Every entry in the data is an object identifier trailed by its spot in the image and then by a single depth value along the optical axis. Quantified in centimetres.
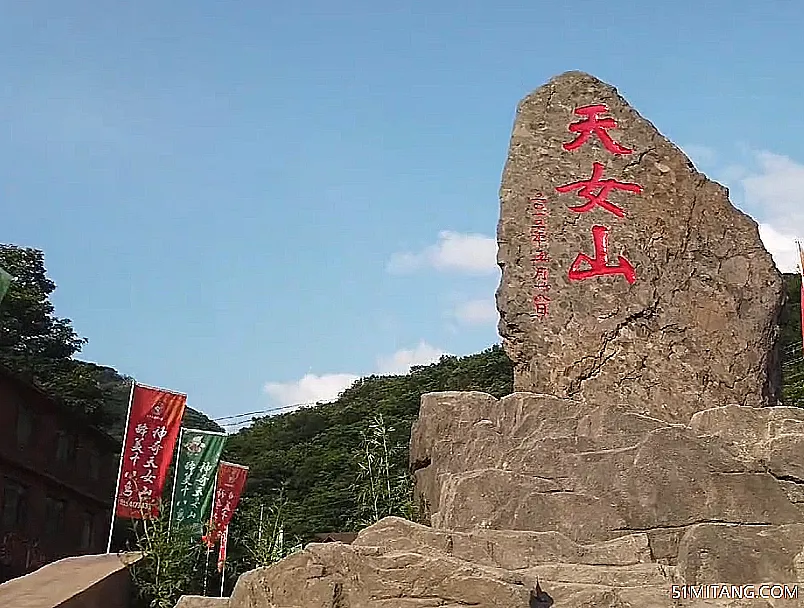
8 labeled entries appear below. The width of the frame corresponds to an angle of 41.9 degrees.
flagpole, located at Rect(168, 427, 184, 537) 990
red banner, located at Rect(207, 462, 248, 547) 1172
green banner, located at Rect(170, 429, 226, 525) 1007
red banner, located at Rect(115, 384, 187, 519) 989
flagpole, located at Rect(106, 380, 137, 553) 981
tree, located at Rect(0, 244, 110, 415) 1967
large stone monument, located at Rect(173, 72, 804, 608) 421
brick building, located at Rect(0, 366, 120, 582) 1459
